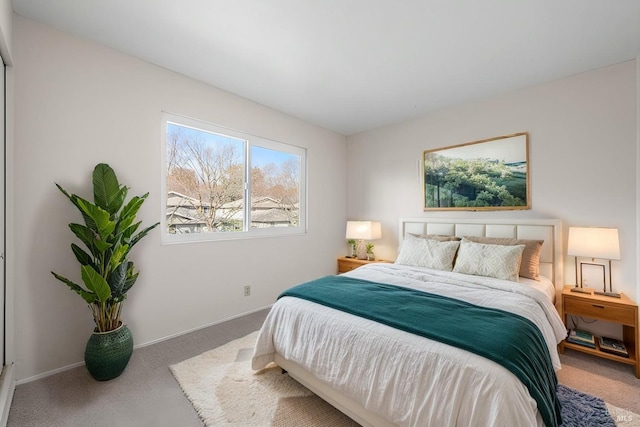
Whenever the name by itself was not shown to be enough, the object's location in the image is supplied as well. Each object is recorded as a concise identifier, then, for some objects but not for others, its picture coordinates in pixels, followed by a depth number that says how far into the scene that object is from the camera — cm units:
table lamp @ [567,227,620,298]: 229
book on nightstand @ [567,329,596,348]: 232
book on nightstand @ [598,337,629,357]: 219
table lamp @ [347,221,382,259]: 393
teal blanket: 121
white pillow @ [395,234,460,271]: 286
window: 274
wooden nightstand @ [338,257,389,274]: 400
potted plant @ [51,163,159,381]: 185
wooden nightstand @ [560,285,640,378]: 211
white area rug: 161
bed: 115
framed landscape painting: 296
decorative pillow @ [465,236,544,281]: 254
